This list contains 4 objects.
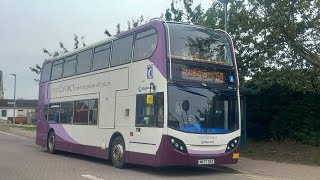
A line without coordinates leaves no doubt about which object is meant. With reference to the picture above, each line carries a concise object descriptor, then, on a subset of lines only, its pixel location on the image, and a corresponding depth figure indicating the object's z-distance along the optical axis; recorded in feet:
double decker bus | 42.47
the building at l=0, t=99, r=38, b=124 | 315.82
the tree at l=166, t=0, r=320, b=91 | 54.75
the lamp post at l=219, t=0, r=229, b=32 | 57.00
